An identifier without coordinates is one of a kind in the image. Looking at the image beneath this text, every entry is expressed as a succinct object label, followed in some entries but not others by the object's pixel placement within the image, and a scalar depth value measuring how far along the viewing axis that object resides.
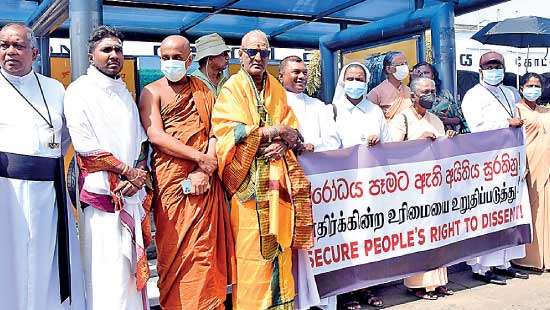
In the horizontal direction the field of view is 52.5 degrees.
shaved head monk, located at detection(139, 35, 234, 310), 2.92
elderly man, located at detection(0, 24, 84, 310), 2.72
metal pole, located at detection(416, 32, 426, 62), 6.92
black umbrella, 7.80
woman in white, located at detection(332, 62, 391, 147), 3.90
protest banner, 3.69
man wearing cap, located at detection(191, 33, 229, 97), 4.03
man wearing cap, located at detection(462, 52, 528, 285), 4.53
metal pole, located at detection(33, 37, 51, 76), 6.36
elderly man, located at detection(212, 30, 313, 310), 3.04
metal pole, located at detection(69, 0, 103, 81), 3.79
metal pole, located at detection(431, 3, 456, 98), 6.11
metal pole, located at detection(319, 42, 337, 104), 8.91
